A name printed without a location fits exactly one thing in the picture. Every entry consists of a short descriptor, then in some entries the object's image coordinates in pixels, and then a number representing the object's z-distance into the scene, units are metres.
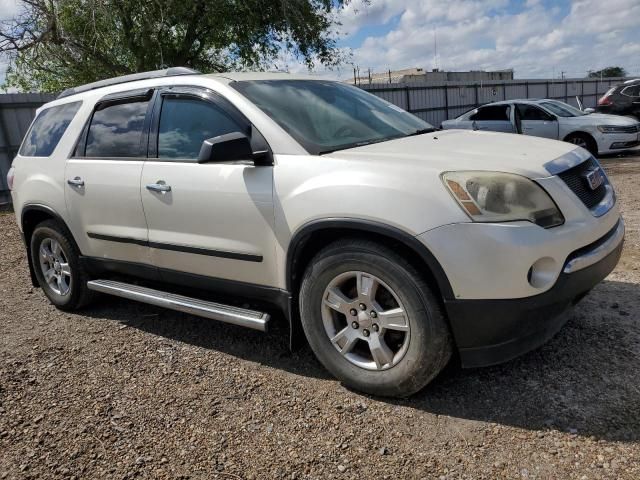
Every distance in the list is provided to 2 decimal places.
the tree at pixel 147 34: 12.66
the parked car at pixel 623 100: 14.91
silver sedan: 12.27
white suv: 2.55
